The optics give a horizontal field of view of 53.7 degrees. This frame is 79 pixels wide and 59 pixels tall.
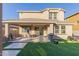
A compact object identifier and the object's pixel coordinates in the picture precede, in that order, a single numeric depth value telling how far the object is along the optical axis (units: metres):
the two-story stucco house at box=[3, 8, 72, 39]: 4.20
